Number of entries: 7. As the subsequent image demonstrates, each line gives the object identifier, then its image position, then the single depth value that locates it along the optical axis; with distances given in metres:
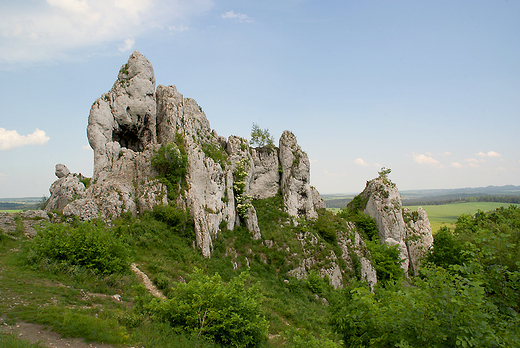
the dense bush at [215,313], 8.62
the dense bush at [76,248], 11.10
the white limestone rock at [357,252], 29.67
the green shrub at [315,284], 22.72
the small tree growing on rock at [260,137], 35.38
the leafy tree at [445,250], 32.25
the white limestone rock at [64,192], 19.75
